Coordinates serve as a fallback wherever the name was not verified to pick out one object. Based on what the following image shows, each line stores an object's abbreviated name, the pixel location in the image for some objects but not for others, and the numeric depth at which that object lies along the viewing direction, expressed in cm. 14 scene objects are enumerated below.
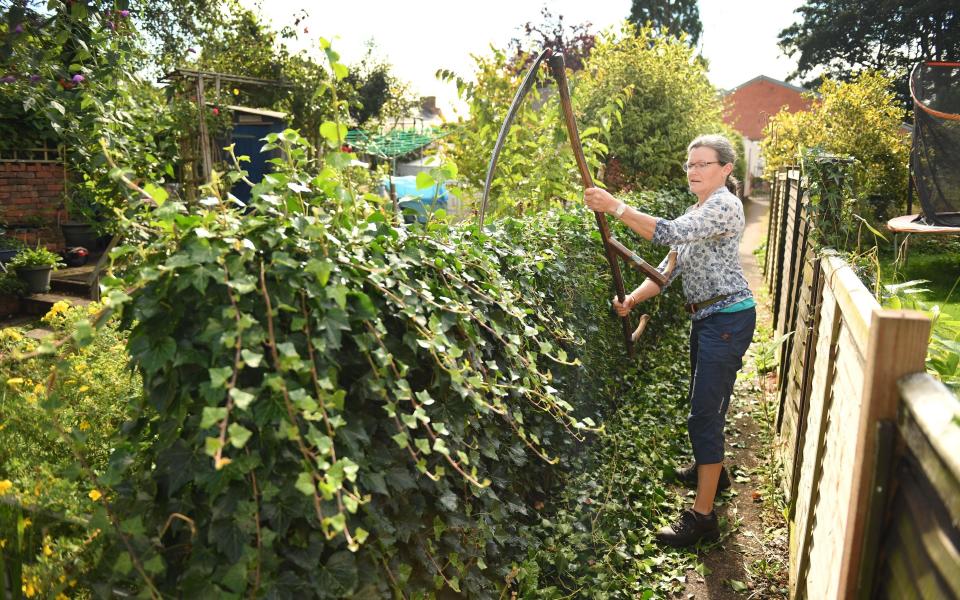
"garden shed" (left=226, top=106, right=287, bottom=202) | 1504
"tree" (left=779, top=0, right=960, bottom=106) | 3139
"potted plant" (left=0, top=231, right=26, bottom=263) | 859
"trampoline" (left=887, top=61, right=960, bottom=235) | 836
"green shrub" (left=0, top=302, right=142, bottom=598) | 199
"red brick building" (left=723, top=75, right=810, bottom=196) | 4441
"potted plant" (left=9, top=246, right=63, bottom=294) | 833
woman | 359
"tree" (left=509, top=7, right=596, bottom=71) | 2382
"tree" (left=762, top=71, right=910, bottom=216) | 1293
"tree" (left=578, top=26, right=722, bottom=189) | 938
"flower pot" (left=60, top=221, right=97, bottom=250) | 1127
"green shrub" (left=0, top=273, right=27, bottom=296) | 805
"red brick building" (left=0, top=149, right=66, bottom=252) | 1066
